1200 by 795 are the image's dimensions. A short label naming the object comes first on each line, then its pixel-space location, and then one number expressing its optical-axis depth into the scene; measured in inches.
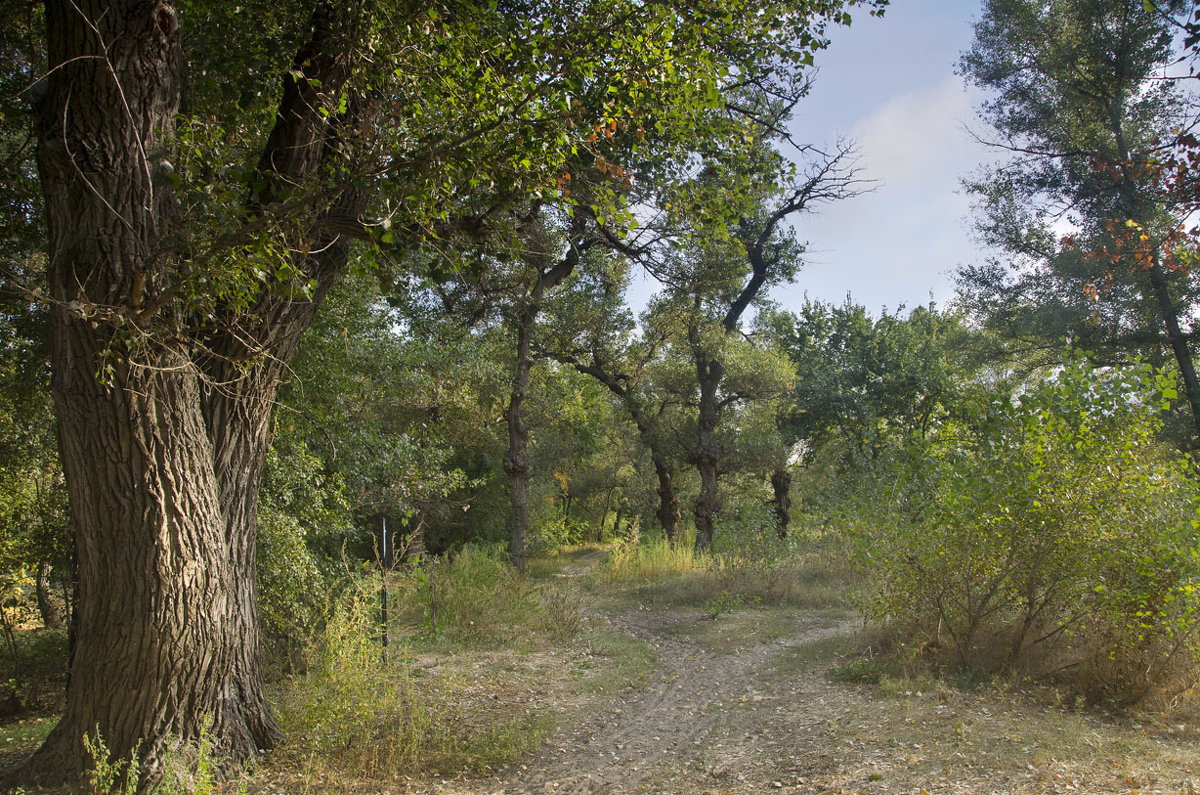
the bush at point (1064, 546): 203.8
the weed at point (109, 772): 134.5
